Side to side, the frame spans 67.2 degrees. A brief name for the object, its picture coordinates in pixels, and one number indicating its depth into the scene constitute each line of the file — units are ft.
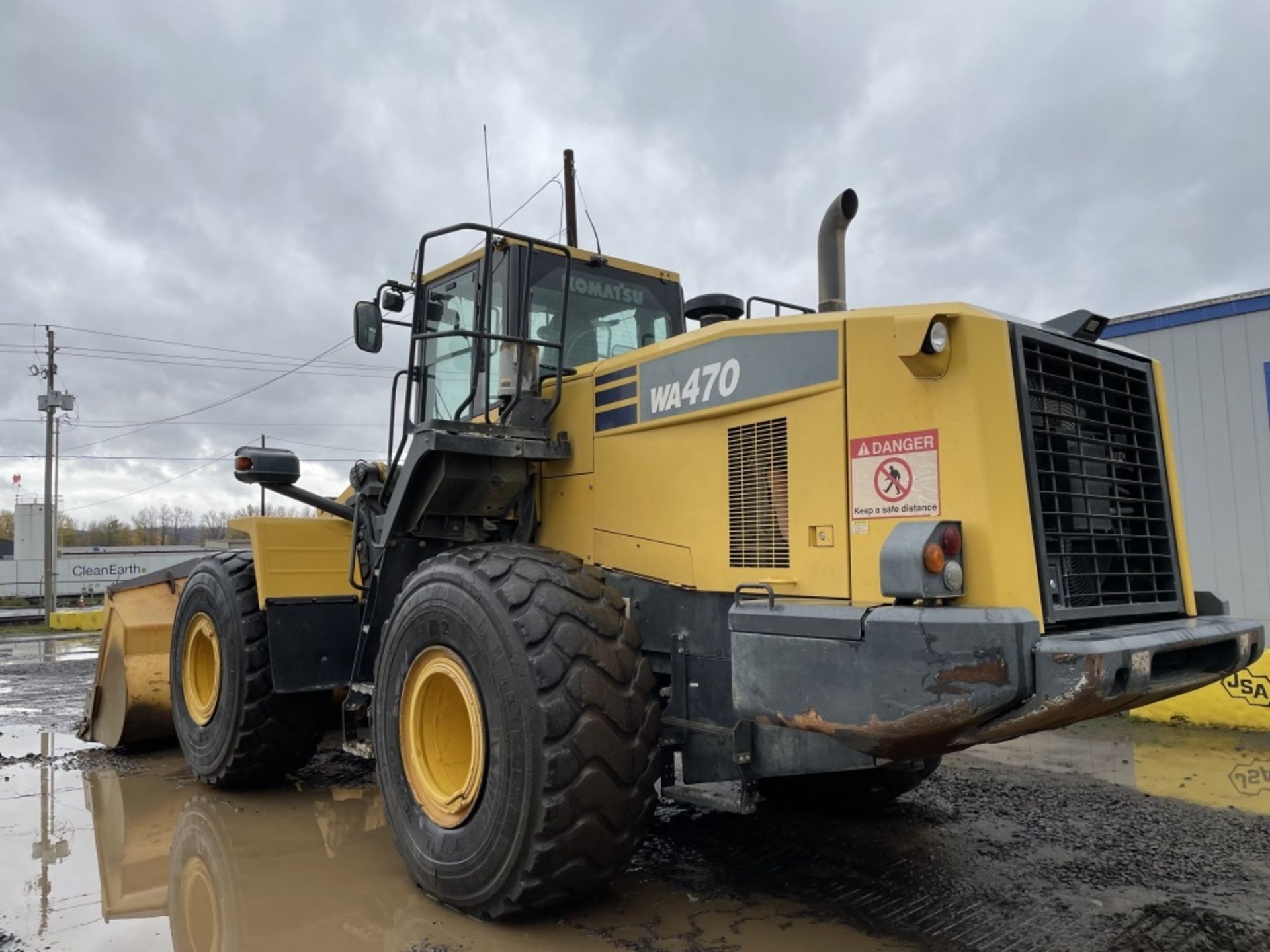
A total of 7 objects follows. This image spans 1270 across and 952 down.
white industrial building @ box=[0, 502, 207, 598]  152.97
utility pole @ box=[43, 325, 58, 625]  93.61
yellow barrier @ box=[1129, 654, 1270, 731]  24.76
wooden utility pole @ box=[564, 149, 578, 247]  48.42
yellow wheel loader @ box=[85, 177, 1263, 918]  10.47
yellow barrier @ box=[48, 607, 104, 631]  85.40
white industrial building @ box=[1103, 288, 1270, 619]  32.55
